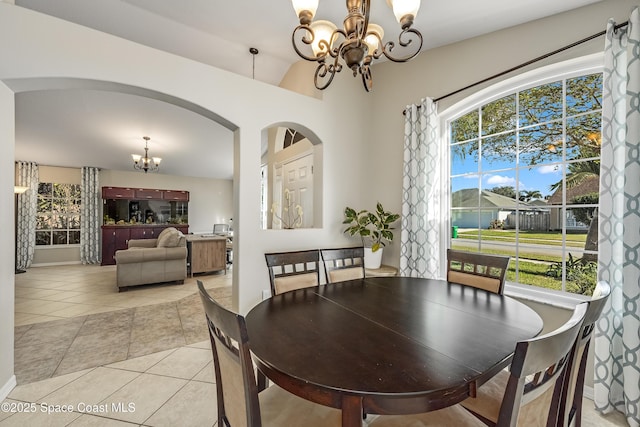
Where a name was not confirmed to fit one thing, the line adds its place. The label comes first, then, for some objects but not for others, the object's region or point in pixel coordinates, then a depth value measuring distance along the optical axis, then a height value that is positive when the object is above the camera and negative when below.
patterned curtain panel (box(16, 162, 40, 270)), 6.08 +0.03
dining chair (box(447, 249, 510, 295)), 1.81 -0.44
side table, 2.87 -0.66
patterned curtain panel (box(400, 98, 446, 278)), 2.65 +0.21
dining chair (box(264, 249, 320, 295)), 1.81 -0.44
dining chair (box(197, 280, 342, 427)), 0.77 -0.62
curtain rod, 1.72 +1.20
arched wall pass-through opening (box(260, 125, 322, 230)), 3.14 +0.60
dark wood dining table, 0.76 -0.51
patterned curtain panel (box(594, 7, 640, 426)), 1.55 -0.10
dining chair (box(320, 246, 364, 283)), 2.11 -0.43
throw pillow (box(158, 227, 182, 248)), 4.83 -0.46
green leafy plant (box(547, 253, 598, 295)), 1.92 -0.47
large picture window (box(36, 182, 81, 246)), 6.56 +0.03
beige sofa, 4.29 -0.84
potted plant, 2.87 -0.16
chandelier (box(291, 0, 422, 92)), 1.38 +1.05
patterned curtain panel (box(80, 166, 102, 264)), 6.84 -0.08
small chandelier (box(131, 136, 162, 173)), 5.41 +1.24
